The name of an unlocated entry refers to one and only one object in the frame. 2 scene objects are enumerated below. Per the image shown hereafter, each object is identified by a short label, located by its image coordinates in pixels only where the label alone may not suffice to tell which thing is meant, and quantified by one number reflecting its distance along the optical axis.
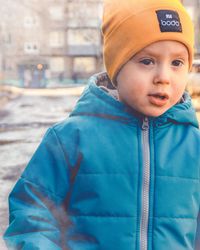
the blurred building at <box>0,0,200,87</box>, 31.48
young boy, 0.97
